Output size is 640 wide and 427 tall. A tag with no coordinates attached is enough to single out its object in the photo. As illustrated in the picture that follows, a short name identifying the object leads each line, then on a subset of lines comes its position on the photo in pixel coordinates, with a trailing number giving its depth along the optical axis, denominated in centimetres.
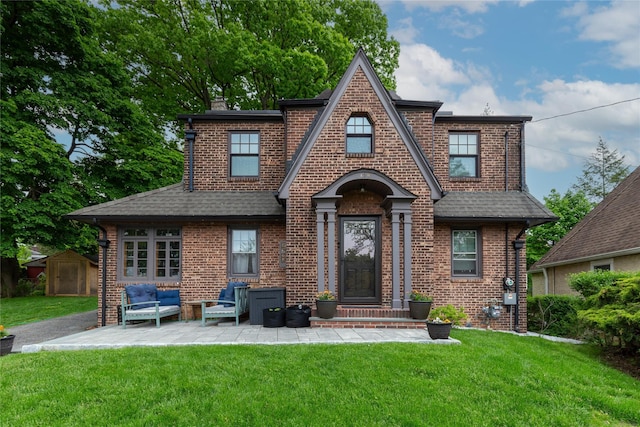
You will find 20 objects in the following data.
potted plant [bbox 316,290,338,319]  834
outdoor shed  2033
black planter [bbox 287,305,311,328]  848
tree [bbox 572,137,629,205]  2842
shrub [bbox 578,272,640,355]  641
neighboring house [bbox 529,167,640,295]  1059
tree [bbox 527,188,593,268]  1853
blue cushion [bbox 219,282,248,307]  942
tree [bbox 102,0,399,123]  1803
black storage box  905
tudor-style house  902
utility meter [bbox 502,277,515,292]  999
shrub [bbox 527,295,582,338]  964
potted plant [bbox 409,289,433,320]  828
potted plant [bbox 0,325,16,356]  670
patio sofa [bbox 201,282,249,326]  880
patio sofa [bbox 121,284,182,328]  876
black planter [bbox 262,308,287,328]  859
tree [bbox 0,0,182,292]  1532
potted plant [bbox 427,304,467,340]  701
